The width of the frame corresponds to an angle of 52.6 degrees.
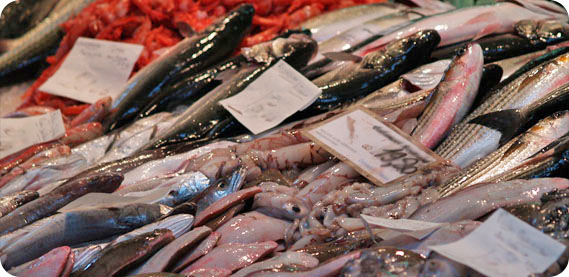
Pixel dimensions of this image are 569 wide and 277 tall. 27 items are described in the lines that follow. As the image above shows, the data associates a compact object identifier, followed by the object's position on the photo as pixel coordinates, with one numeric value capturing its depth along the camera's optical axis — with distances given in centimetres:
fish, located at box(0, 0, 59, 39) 500
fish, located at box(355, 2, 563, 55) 365
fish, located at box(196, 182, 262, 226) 227
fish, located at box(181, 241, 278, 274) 198
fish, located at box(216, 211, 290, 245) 217
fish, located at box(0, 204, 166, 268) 221
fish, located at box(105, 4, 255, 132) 376
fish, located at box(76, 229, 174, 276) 200
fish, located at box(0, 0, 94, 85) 466
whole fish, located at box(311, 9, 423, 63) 392
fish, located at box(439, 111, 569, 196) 221
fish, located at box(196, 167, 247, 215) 228
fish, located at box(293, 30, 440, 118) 321
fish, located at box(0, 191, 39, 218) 254
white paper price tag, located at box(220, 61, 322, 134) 310
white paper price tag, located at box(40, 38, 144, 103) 414
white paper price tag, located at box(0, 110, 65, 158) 346
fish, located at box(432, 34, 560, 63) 329
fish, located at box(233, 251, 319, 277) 182
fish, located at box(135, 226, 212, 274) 198
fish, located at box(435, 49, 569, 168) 248
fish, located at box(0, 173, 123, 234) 238
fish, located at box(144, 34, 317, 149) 316
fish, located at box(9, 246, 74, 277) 202
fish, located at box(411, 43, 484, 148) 261
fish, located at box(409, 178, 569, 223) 197
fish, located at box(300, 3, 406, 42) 425
